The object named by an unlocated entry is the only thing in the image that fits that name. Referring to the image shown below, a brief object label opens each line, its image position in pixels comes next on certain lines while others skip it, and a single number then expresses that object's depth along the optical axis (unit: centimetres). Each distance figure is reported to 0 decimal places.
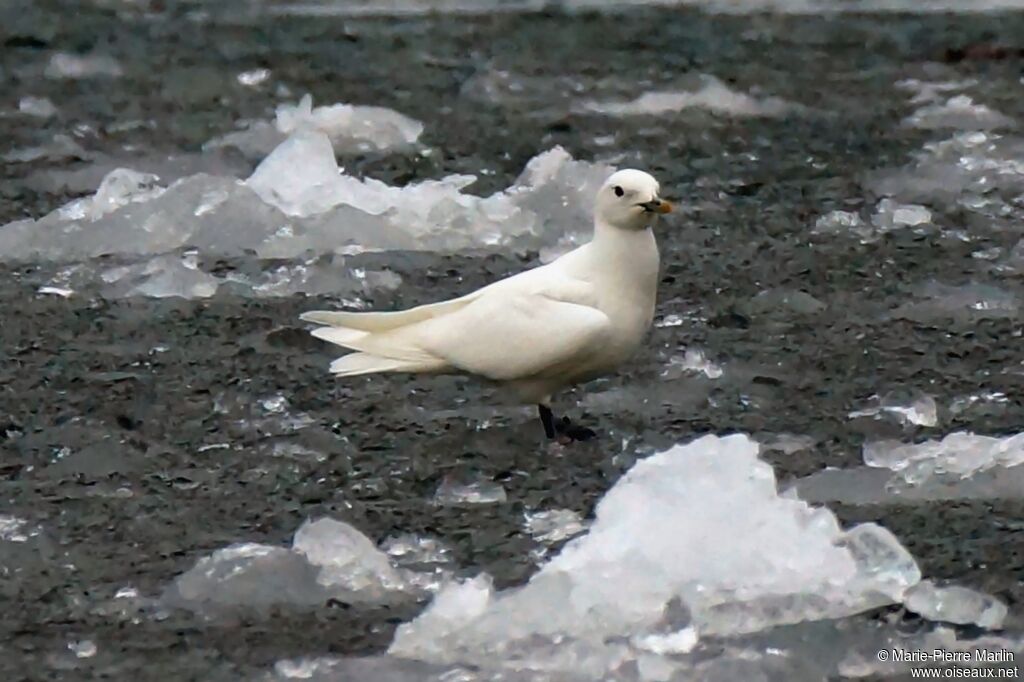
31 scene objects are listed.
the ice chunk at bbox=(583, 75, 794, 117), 1695
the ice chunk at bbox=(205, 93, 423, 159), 1555
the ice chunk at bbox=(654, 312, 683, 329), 1085
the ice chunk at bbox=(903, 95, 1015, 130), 1605
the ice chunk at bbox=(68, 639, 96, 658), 682
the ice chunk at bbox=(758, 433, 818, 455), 884
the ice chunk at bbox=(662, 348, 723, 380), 1000
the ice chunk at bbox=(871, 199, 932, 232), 1287
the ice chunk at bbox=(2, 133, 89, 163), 1527
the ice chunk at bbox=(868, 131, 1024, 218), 1353
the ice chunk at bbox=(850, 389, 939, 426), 916
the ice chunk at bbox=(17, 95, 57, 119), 1714
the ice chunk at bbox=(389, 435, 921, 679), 669
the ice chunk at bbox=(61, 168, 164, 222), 1275
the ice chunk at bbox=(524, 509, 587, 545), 785
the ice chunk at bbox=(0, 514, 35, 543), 787
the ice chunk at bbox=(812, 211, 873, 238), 1281
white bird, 873
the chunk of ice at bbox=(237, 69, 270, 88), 1844
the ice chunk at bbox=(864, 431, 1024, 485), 837
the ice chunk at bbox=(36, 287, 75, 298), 1149
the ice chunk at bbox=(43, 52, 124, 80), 1892
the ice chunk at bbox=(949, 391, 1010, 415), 930
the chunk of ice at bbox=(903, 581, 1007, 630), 690
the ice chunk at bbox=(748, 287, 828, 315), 1110
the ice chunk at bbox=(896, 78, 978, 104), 1728
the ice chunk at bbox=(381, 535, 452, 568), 761
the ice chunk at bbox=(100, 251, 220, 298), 1152
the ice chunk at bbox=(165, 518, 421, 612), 725
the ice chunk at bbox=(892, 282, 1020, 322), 1089
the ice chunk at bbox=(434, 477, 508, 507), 830
